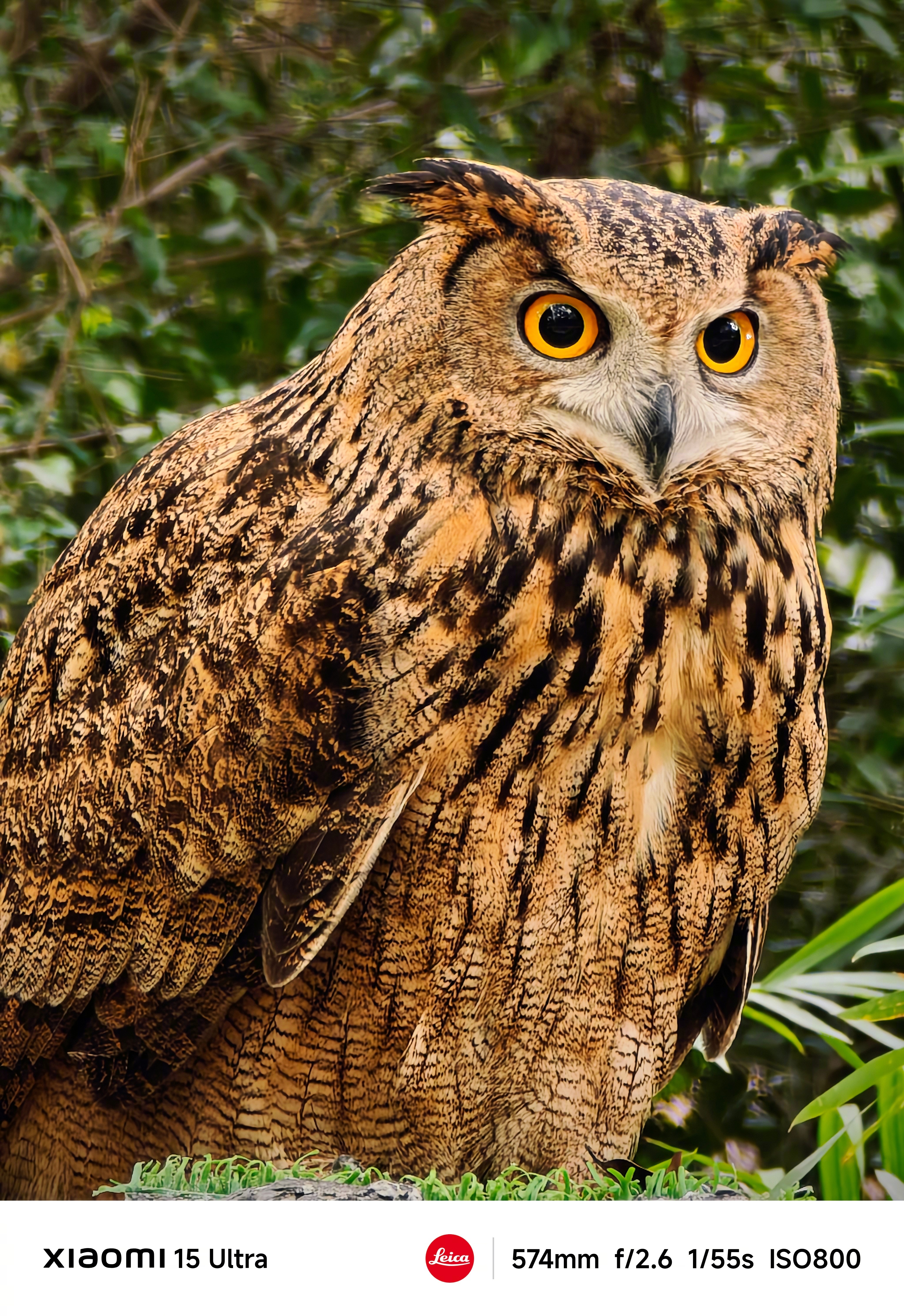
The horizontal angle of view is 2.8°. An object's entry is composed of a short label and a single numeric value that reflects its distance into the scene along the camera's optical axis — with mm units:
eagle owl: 6505
